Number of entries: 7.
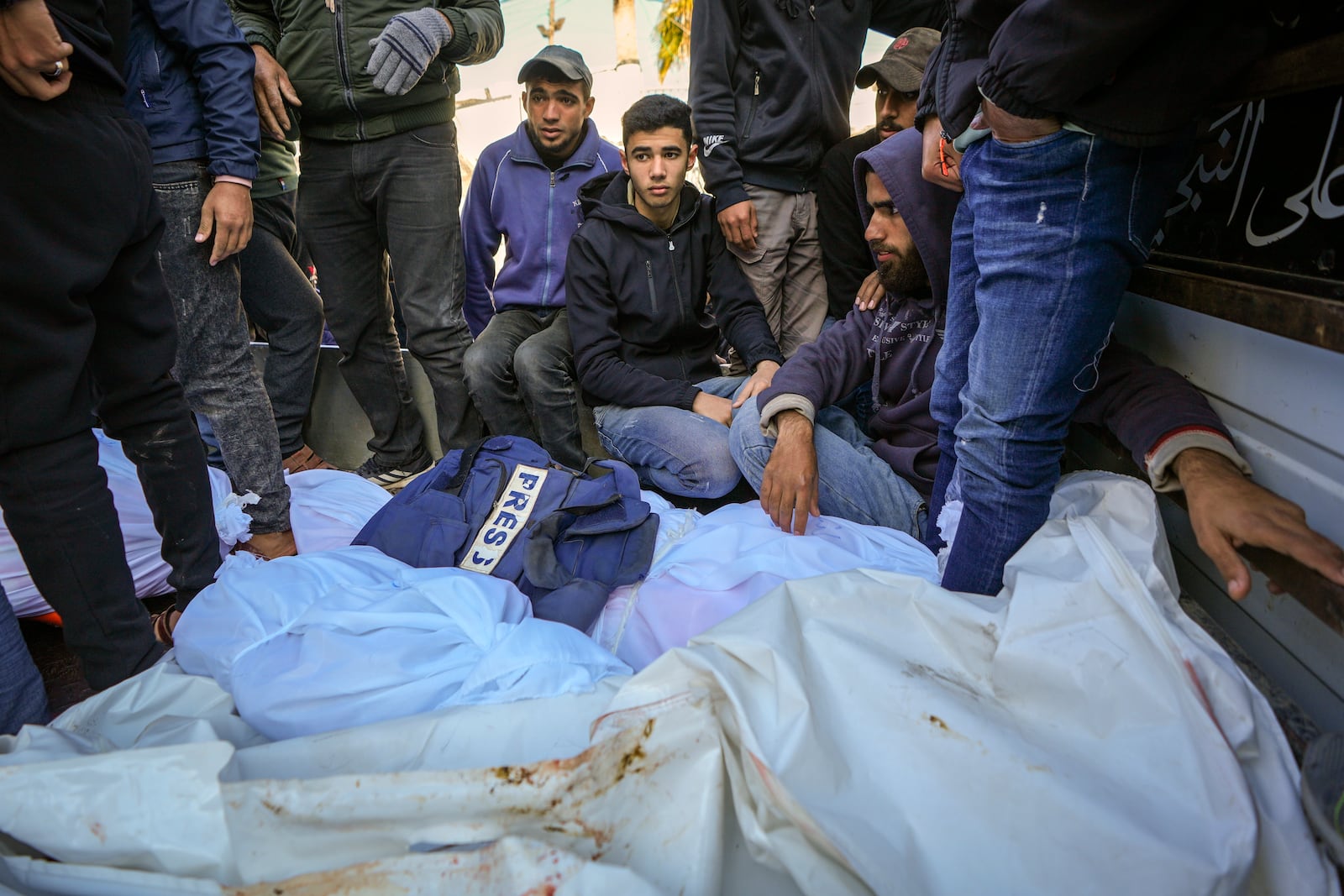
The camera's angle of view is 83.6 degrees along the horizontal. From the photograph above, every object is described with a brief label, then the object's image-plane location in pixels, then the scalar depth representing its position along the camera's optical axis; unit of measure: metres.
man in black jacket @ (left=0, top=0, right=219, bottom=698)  1.30
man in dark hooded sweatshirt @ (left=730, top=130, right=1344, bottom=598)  1.92
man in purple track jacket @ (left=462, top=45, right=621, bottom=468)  2.79
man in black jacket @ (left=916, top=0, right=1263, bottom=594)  1.05
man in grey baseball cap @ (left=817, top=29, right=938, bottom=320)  2.48
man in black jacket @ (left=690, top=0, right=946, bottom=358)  2.68
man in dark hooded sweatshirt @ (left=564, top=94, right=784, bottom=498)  2.60
